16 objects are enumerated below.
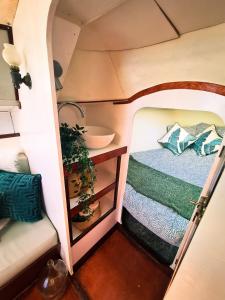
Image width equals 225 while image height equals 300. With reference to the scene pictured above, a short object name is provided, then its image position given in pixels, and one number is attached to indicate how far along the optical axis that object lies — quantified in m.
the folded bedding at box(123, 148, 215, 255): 1.25
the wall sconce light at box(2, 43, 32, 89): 0.75
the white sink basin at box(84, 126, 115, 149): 1.16
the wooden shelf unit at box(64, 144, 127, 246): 1.13
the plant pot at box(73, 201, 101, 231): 1.33
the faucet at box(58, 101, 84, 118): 1.07
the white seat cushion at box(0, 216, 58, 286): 0.95
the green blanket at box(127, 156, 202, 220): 1.37
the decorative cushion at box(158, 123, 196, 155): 2.16
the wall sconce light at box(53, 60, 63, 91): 0.88
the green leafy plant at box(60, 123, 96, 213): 0.96
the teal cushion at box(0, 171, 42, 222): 1.13
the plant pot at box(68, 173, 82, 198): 1.09
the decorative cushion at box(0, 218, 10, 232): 1.13
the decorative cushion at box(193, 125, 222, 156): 2.03
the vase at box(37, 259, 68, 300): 1.12
